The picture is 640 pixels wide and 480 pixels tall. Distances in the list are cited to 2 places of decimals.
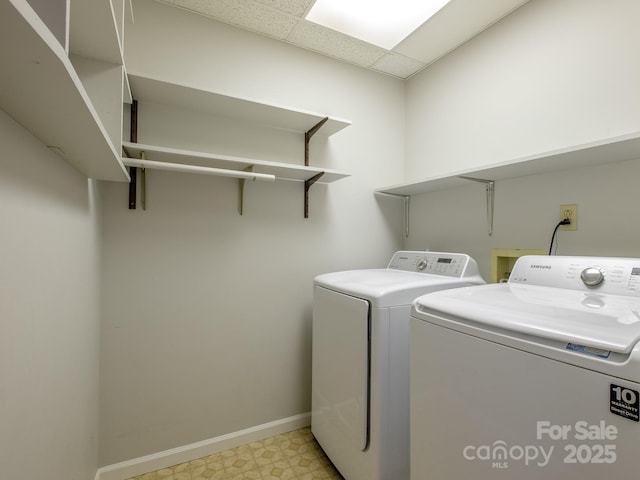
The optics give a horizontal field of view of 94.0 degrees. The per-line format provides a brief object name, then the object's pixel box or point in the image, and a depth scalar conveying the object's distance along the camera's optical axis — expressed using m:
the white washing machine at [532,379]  0.59
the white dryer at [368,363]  1.27
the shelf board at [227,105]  1.44
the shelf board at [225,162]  1.45
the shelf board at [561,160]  1.09
